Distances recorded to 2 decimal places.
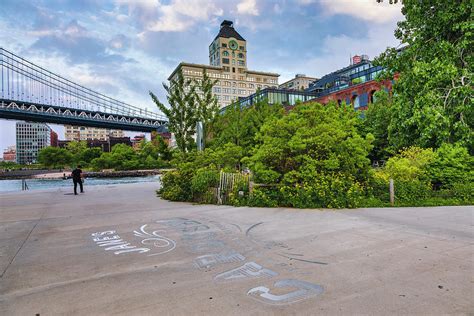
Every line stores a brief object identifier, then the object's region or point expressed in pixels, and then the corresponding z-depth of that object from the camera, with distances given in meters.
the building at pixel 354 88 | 47.41
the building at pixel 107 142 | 168.26
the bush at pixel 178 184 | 14.65
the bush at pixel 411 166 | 12.71
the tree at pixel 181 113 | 18.05
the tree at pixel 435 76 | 13.39
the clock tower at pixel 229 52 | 139.12
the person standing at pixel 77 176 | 19.33
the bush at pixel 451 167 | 12.17
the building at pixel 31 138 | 191.01
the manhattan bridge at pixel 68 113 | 74.75
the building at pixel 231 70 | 131.62
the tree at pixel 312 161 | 11.45
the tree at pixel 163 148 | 21.28
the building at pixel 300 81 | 142.43
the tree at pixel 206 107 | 18.56
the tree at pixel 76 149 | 86.94
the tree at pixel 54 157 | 90.75
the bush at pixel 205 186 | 13.55
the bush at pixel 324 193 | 11.26
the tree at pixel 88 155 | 86.25
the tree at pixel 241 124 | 18.02
